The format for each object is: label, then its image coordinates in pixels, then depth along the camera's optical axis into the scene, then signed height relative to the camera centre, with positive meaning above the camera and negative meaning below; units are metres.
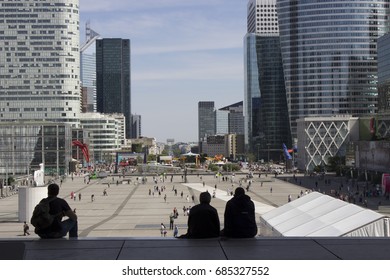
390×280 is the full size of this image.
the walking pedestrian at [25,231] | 37.33 -5.27
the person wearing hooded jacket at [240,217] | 10.30 -1.25
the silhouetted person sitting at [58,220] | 10.41 -1.28
